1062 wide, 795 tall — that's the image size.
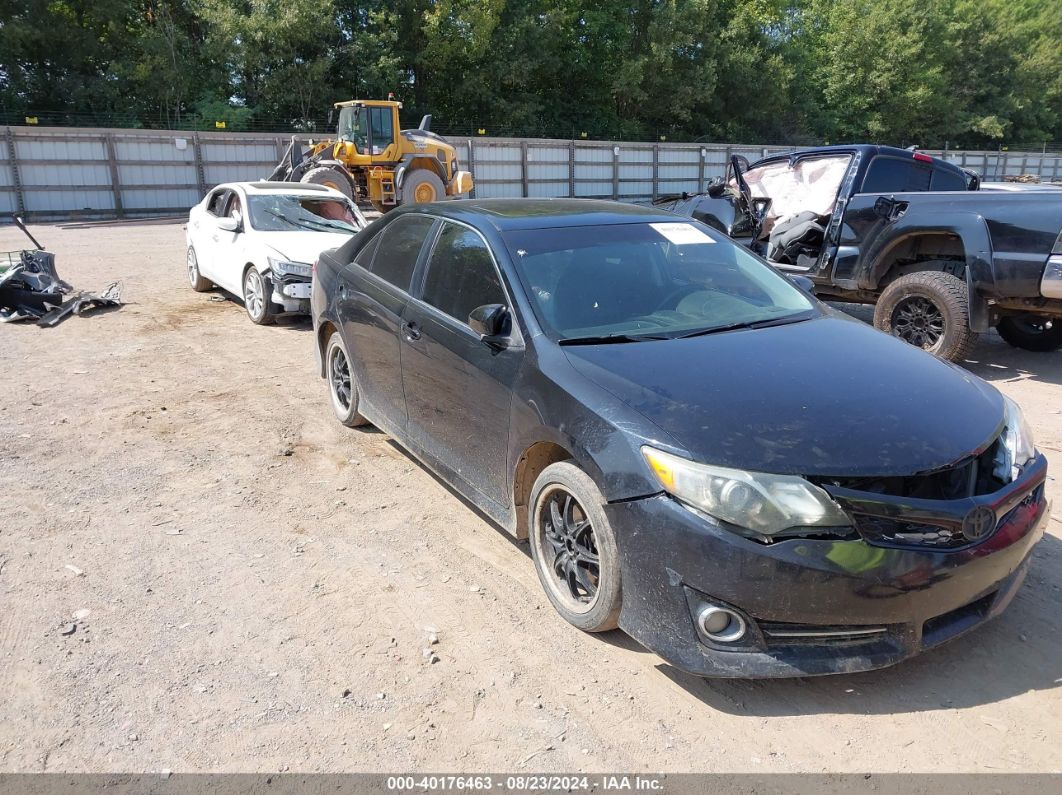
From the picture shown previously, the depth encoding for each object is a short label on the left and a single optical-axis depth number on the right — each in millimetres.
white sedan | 8703
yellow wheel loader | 19844
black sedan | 2635
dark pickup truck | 6285
